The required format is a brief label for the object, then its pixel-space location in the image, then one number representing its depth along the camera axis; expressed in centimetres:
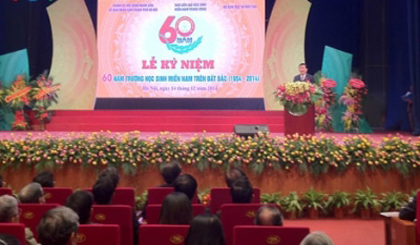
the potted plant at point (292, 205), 610
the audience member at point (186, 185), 393
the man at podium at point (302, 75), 933
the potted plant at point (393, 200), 614
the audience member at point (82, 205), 305
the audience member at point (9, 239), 230
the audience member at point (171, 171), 464
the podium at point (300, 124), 700
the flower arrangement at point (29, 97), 1099
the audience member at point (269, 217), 293
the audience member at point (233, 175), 422
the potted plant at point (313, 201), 615
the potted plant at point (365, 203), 615
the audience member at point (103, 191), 371
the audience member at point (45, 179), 444
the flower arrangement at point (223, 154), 628
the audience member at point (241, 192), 381
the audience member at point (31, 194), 367
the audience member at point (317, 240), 225
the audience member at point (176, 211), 305
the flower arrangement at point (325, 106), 1081
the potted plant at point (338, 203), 616
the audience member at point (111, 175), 382
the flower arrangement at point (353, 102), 1088
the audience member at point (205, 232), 262
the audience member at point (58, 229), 231
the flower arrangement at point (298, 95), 684
